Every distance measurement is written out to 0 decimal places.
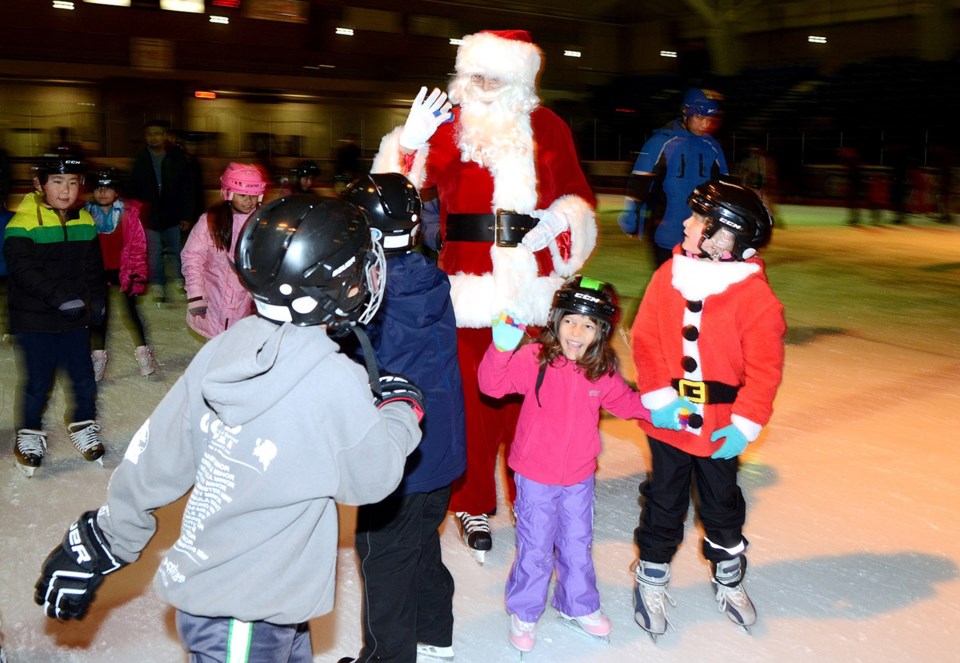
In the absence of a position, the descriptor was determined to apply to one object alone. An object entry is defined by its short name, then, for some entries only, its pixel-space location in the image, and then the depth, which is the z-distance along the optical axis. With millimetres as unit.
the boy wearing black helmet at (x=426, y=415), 2486
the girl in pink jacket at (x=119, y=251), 5867
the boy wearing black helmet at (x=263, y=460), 1756
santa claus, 3510
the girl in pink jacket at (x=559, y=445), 2896
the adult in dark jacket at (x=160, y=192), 8422
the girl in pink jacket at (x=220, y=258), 4629
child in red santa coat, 2787
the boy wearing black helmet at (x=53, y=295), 4125
